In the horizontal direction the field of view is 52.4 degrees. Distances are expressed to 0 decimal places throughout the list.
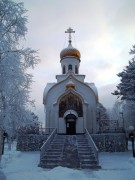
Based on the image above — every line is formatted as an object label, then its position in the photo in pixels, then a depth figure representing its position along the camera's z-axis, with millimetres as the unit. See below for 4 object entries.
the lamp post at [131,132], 11347
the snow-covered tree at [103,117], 17882
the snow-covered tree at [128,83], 12066
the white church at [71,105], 16868
